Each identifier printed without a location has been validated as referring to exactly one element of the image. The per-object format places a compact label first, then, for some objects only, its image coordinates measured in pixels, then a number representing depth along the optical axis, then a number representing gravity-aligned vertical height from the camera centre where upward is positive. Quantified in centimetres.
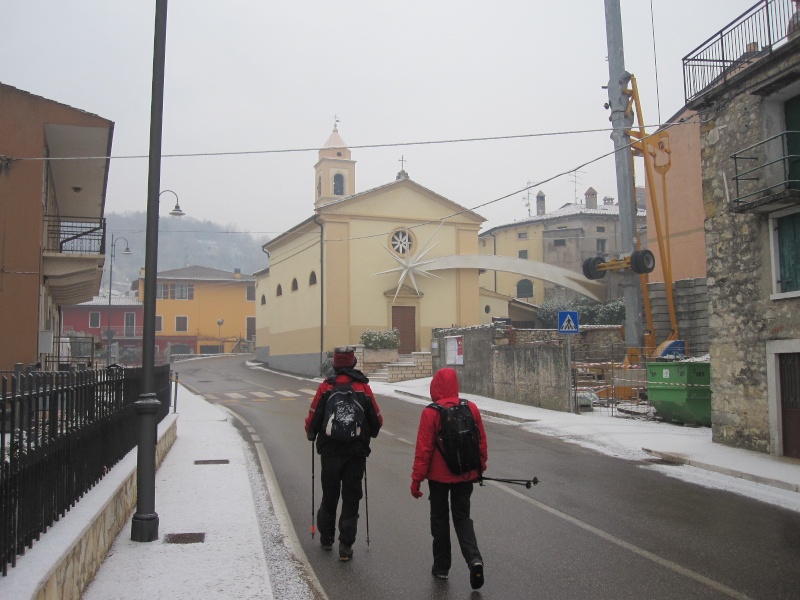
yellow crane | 2250 +272
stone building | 1161 +190
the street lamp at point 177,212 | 2618 +526
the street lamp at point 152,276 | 674 +79
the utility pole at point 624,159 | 2291 +597
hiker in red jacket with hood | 556 -102
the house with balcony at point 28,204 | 1812 +393
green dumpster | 1503 -92
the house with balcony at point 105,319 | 6750 +368
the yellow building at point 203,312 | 6869 +429
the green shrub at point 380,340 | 3444 +62
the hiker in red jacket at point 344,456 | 625 -88
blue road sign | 1794 +70
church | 3788 +442
